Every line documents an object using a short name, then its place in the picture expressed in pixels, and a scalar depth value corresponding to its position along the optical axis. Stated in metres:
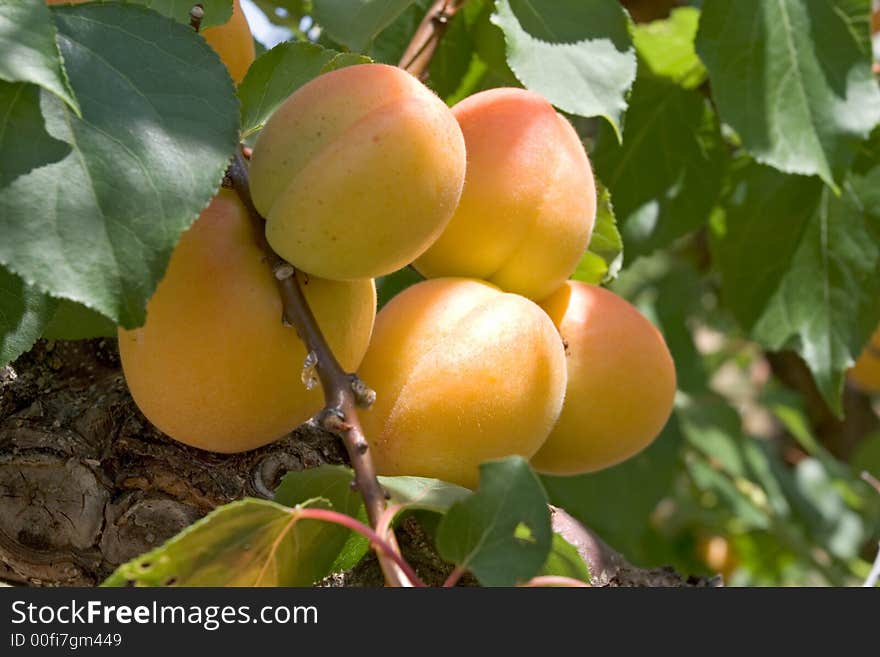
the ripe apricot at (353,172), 0.51
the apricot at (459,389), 0.54
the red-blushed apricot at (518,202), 0.56
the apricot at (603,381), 0.58
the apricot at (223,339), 0.52
